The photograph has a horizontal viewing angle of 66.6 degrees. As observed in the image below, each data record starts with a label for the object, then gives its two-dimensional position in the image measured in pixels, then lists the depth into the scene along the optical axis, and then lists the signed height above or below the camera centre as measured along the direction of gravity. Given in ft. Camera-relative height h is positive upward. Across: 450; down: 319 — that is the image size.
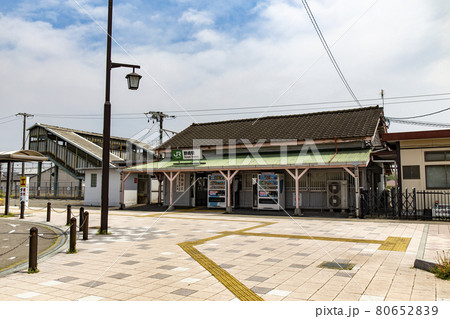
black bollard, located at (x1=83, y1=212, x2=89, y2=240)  33.59 -4.22
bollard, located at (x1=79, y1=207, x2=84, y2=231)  39.63 -3.84
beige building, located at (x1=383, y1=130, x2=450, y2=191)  50.83 +3.99
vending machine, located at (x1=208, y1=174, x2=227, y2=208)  69.95 -1.28
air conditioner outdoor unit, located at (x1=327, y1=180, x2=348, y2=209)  62.03 -1.73
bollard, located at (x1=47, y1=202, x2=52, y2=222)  51.18 -3.81
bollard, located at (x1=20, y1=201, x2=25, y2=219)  56.08 -3.81
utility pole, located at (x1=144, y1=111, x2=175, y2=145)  114.62 +22.85
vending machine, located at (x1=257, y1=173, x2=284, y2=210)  64.95 -1.21
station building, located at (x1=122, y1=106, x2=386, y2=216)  61.00 +3.94
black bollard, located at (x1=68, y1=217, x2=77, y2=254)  27.02 -4.37
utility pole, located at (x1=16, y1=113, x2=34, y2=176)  139.93 +28.56
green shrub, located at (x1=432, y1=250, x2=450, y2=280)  18.35 -4.67
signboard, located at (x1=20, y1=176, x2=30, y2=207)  62.28 -0.56
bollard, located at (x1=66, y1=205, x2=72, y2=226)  45.57 -3.67
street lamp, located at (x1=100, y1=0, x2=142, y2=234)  35.83 +7.28
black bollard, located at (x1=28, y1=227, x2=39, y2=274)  20.92 -4.23
